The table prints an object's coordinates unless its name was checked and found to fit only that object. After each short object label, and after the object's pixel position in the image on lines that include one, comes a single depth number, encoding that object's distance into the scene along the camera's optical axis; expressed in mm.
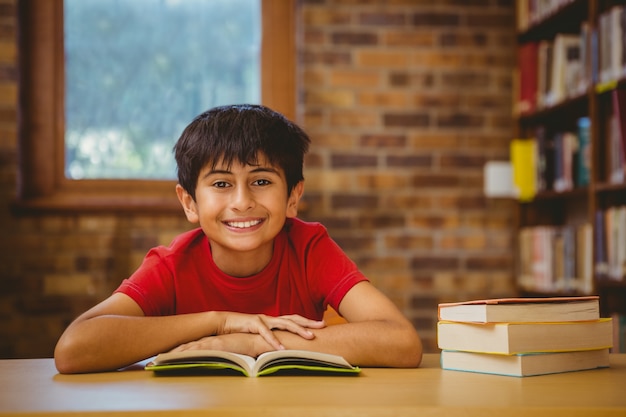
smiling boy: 1362
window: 3598
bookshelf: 2975
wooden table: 949
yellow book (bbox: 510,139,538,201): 3672
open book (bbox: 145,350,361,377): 1192
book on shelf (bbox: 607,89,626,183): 2889
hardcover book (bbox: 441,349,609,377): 1206
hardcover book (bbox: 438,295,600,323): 1217
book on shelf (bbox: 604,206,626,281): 2916
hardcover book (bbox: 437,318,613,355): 1198
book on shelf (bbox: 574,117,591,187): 3258
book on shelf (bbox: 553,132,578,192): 3385
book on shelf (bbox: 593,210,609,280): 3035
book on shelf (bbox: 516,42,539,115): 3662
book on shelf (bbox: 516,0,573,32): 3475
